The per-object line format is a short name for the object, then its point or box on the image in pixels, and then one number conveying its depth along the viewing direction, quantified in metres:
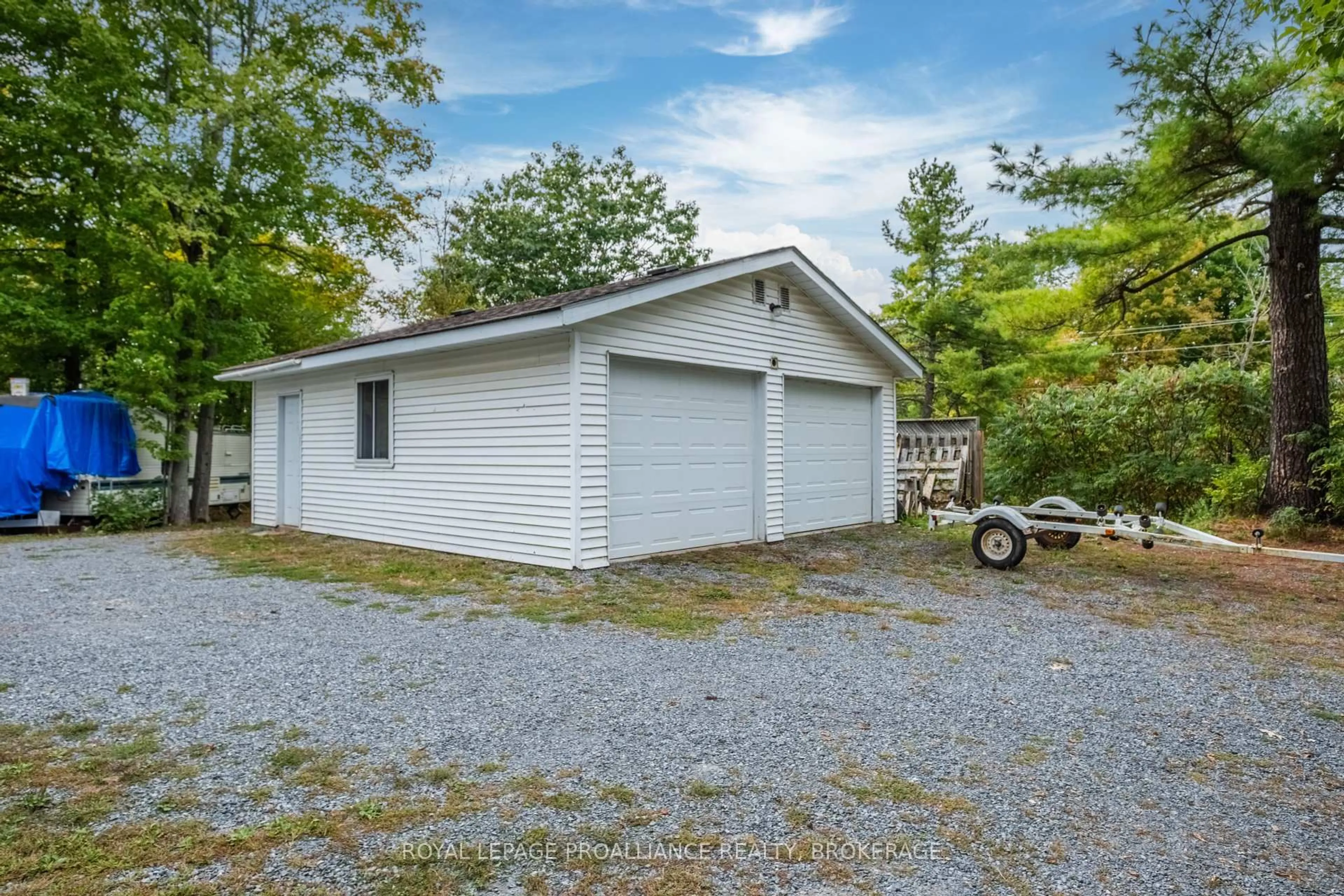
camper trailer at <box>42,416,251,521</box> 11.83
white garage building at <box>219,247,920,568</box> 7.67
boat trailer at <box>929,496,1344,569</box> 7.00
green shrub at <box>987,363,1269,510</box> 11.11
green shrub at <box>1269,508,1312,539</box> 9.34
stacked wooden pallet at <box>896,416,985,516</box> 12.30
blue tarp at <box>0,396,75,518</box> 11.03
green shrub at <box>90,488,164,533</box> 11.73
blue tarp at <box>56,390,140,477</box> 11.66
